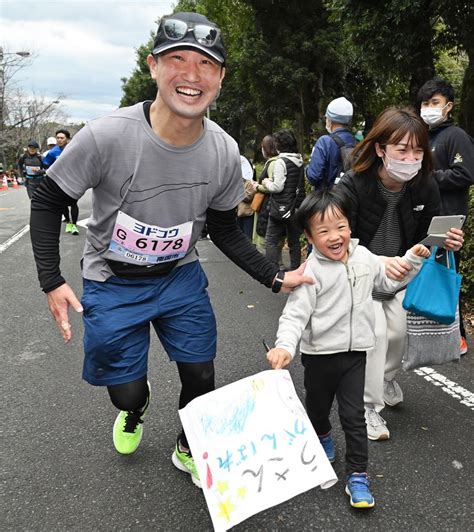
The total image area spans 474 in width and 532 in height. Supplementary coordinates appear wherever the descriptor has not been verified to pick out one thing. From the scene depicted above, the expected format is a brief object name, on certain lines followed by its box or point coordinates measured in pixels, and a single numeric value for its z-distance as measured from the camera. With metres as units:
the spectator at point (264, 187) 6.15
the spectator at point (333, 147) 4.67
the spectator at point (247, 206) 7.02
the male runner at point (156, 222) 1.93
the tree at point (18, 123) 39.28
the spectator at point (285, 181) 5.75
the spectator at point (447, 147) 3.32
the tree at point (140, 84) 39.28
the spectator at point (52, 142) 9.73
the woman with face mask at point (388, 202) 2.47
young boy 2.16
